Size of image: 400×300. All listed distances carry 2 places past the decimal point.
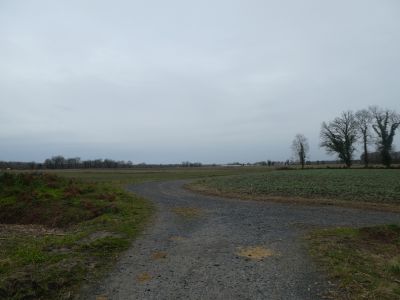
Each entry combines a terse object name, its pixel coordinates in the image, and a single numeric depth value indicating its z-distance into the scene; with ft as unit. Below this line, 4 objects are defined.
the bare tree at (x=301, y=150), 309.42
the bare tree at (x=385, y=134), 224.53
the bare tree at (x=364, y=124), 245.28
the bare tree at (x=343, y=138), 243.40
